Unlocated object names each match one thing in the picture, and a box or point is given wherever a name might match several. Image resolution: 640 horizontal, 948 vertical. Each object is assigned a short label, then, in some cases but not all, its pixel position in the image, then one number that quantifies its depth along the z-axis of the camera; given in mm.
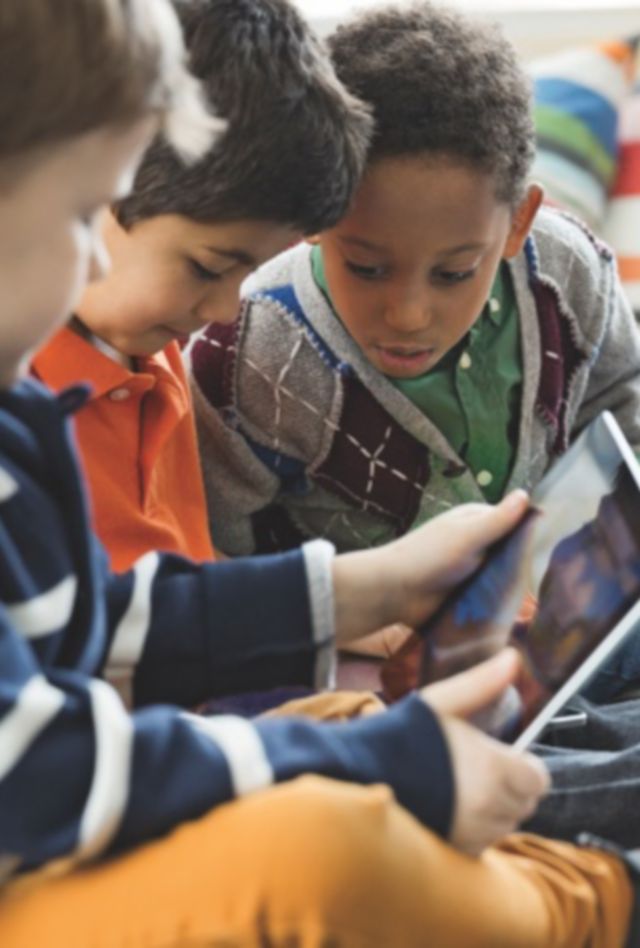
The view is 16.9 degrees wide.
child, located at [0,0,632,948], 975
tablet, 1166
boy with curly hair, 1278
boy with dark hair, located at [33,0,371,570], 1189
